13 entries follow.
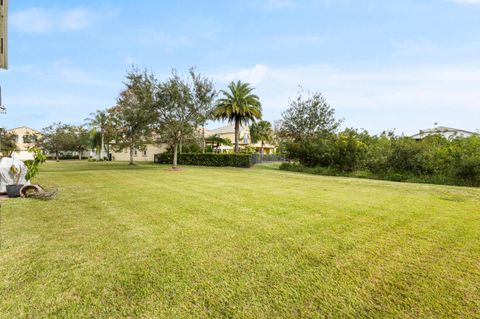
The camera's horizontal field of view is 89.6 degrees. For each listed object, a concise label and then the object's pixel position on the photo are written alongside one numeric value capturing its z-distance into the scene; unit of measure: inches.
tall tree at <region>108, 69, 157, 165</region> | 737.0
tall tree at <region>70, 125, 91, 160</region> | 1676.6
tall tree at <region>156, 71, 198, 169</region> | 731.4
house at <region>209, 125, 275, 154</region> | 1939.3
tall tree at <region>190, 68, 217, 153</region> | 754.2
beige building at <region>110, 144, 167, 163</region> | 1485.0
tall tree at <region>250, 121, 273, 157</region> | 2100.6
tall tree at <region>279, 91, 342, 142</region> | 890.1
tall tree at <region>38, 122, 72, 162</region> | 1595.7
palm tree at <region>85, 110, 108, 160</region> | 1493.7
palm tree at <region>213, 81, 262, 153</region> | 1066.7
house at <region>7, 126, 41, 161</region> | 1856.9
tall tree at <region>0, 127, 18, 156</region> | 1512.8
